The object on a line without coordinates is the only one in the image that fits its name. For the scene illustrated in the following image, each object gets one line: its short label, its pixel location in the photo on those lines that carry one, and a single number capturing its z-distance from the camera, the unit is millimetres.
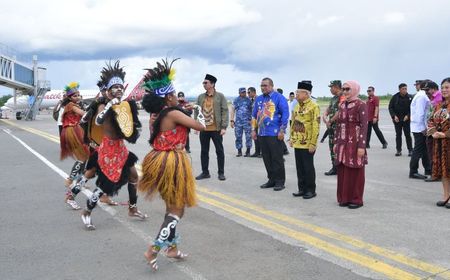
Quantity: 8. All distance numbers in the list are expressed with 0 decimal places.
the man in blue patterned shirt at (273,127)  8039
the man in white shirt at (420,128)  8898
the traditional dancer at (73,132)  7496
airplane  45119
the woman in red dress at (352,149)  6594
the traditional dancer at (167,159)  4352
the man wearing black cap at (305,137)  7297
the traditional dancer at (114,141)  5656
